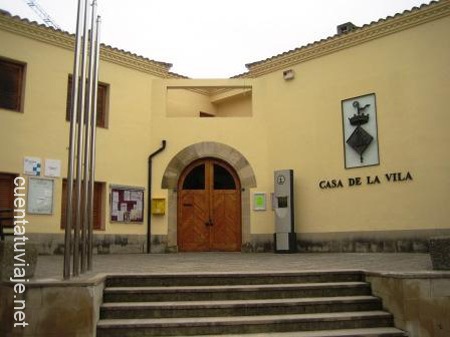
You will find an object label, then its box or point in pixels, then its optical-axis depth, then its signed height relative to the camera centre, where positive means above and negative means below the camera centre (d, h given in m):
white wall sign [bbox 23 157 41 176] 11.58 +1.53
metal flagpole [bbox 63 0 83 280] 5.91 +0.98
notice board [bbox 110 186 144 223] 13.09 +0.70
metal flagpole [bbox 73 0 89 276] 6.33 +0.99
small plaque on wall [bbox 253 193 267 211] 13.80 +0.77
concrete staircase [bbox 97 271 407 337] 6.00 -0.98
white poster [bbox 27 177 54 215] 11.57 +0.83
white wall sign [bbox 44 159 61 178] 11.95 +1.52
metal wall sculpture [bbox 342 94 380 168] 12.06 +2.42
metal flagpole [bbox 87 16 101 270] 7.31 +1.32
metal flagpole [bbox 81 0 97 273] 6.94 +1.17
